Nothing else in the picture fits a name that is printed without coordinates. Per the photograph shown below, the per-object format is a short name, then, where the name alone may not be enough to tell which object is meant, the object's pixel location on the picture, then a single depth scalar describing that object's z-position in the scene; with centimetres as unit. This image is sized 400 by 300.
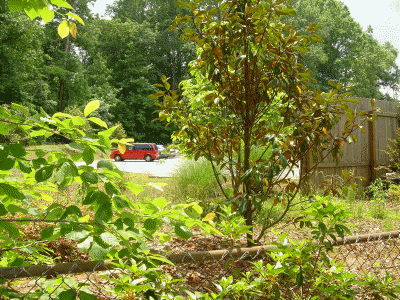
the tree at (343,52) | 3569
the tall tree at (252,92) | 225
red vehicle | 2292
